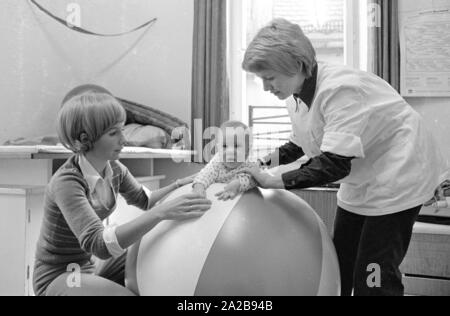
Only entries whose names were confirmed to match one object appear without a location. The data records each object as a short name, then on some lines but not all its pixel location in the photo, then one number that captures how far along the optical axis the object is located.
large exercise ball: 0.99
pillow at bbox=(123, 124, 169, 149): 2.66
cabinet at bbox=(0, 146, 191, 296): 1.81
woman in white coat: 1.15
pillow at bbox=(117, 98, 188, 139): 2.93
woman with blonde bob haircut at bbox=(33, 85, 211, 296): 1.08
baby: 1.29
